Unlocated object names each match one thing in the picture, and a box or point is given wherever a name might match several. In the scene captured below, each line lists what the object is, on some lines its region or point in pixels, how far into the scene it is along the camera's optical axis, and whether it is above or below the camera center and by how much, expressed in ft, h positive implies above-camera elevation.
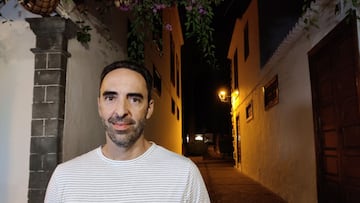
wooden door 10.08 +0.95
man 3.91 -0.23
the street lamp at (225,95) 42.90 +6.39
